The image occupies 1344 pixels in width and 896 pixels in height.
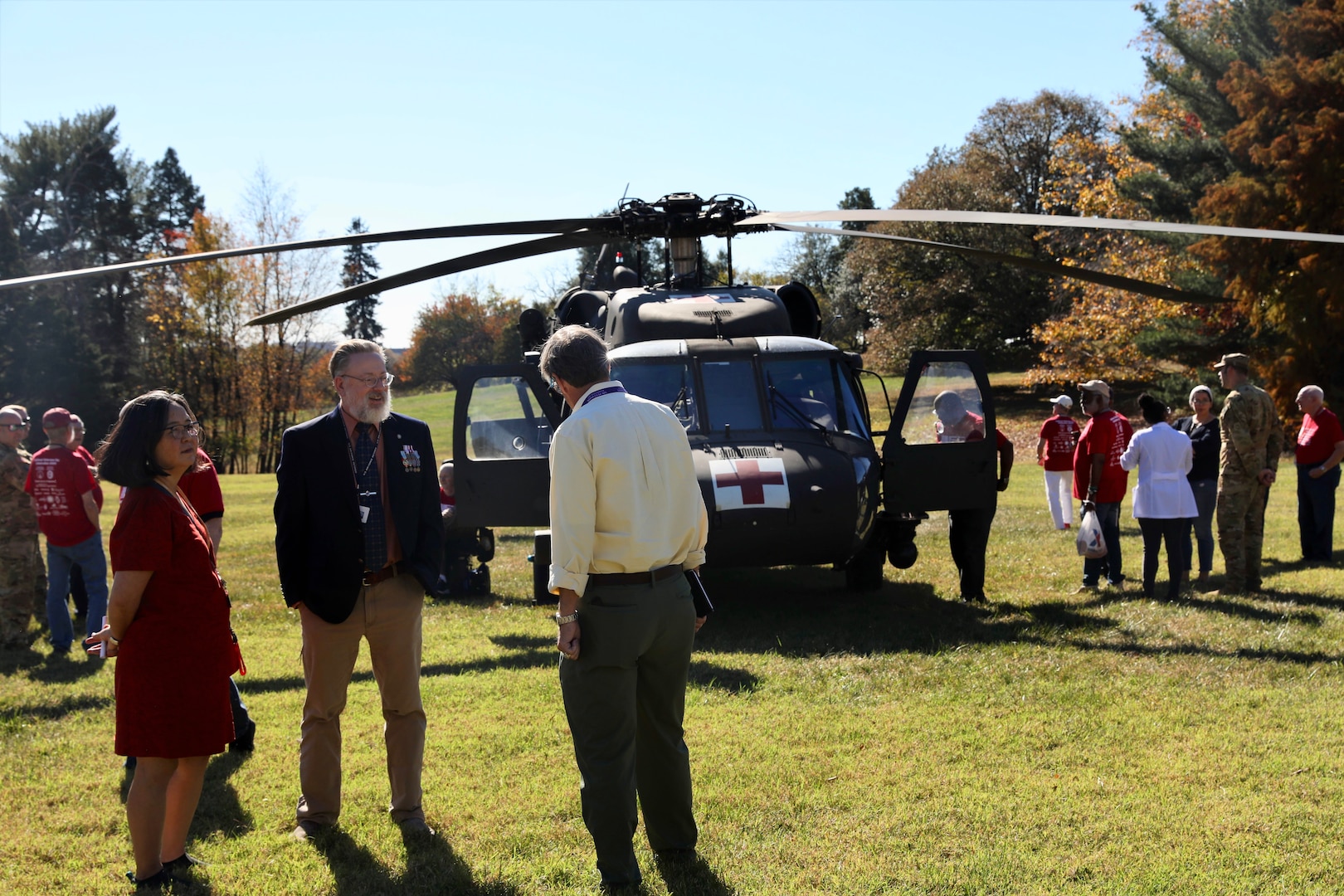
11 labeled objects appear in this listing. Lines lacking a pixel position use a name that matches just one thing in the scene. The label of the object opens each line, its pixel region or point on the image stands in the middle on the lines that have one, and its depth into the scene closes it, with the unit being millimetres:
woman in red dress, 3645
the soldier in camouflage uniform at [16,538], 8164
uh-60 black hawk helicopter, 7547
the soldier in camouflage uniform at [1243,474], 8703
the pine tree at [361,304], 67875
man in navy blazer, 4117
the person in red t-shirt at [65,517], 7879
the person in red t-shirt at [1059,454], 11750
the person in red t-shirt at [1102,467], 9117
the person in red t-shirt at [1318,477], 10344
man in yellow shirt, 3553
